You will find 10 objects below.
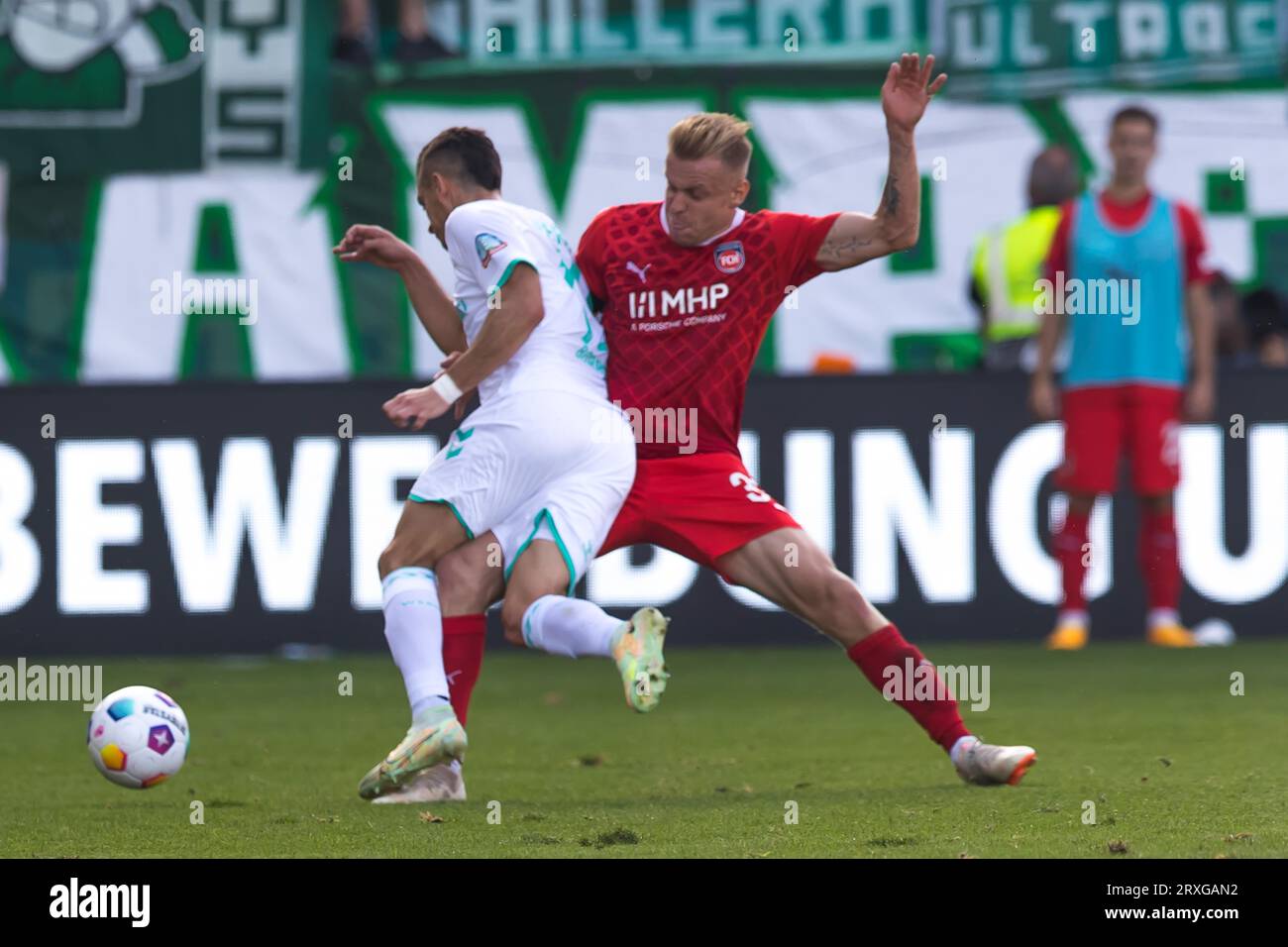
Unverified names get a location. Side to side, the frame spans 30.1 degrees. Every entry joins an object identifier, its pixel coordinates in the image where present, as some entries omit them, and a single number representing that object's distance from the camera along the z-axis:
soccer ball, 6.30
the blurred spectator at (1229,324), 12.08
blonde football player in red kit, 6.37
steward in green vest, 11.30
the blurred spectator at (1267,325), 11.84
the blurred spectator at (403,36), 12.62
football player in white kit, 6.14
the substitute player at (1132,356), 10.52
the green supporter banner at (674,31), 12.61
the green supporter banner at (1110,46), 12.60
